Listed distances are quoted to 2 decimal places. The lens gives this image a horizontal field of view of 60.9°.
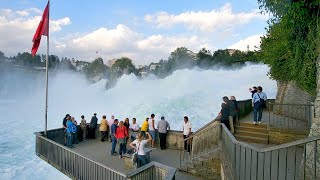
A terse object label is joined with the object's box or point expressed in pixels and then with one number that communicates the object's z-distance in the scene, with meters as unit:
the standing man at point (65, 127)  16.00
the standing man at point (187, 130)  13.17
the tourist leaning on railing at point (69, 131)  15.20
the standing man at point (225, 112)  11.67
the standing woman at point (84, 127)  17.38
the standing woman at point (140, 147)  10.02
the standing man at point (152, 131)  14.63
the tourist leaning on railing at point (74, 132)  15.50
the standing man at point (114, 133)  13.61
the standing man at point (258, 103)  13.40
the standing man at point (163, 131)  14.27
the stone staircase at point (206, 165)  10.05
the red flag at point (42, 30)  15.44
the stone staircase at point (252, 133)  12.31
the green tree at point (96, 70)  156.50
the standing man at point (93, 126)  17.26
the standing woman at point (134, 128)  14.80
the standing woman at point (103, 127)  16.50
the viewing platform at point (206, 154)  6.57
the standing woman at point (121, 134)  12.80
